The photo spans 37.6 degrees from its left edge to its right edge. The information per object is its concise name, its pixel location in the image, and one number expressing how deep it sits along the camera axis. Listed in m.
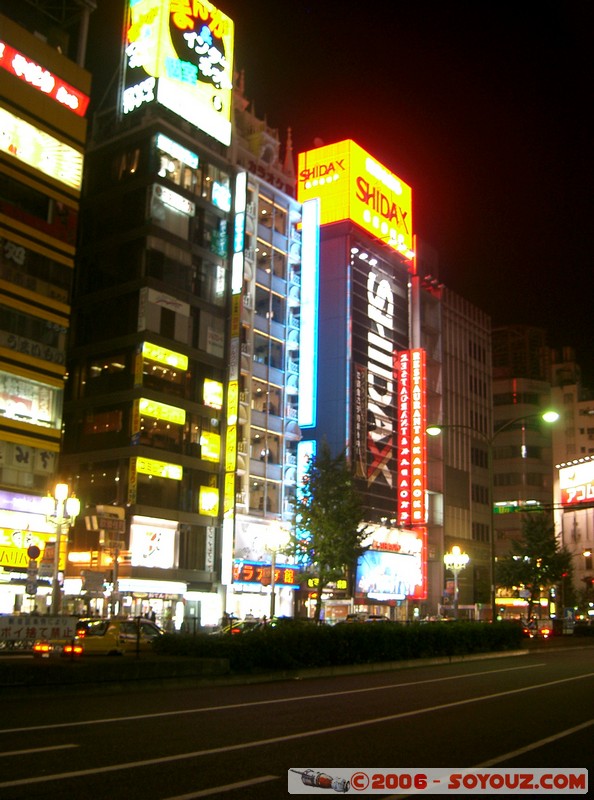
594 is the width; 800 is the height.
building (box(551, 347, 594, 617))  112.90
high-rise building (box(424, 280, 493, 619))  87.19
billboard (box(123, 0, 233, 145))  59.53
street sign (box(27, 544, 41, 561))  27.48
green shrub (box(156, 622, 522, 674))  24.56
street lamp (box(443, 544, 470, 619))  51.53
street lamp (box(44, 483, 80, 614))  29.80
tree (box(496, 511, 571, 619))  73.38
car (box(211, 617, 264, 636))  36.19
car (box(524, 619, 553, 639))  56.44
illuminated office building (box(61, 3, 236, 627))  54.06
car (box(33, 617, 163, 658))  30.23
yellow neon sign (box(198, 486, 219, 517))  57.18
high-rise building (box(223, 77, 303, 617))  60.88
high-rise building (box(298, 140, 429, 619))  70.81
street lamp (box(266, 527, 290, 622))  59.22
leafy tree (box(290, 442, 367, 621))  52.56
